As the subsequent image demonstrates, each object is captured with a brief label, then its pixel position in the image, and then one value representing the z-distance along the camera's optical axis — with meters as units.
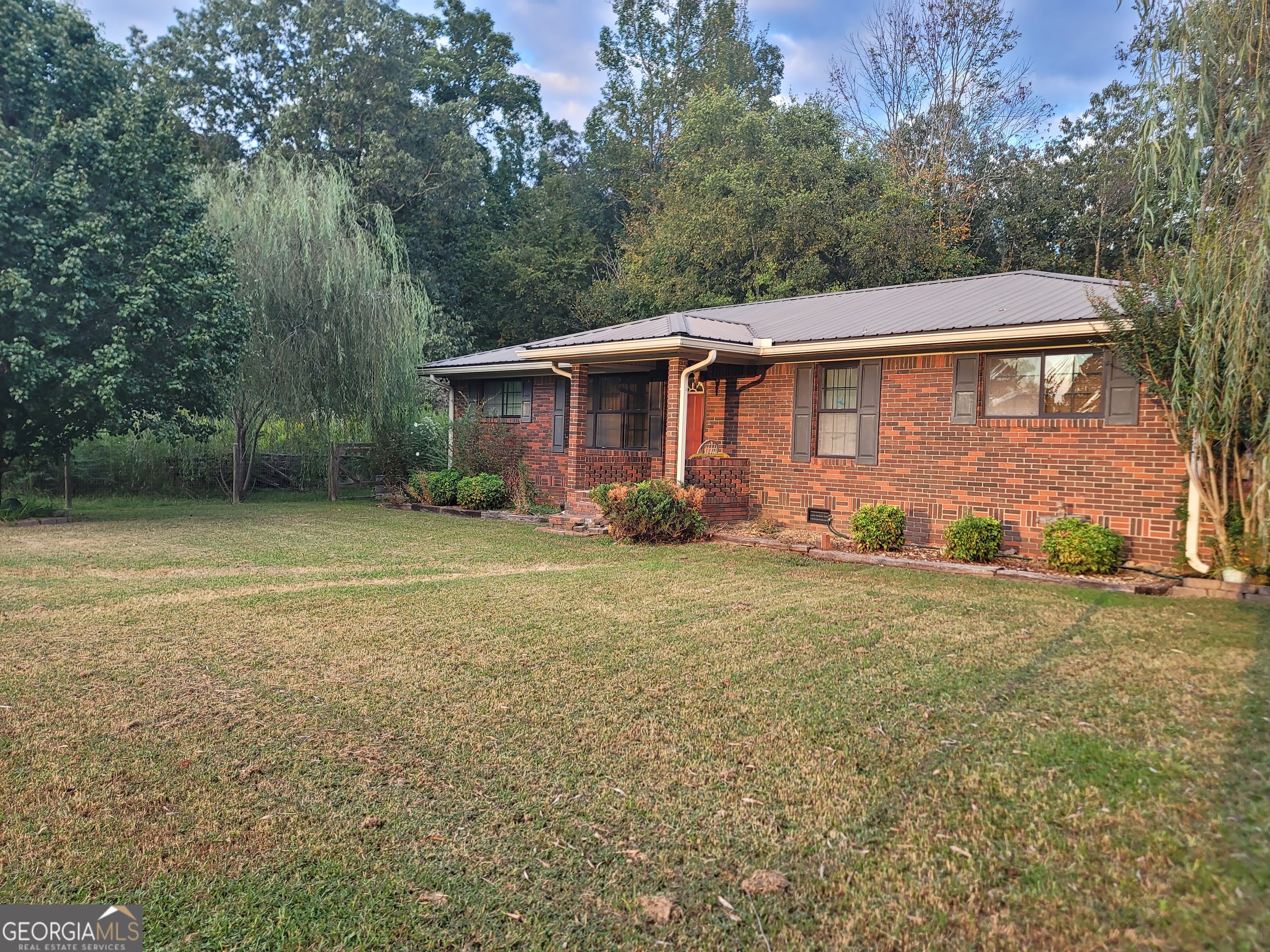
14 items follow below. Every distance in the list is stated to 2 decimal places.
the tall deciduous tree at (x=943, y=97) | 24.88
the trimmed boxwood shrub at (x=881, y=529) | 10.34
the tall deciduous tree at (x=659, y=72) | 33.41
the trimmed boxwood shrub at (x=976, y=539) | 9.49
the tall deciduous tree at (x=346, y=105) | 27.03
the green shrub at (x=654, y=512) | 11.26
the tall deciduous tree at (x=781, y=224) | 21.44
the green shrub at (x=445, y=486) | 15.87
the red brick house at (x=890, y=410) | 9.20
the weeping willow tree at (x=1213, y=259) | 5.79
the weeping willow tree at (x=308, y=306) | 15.54
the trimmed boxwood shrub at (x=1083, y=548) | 8.62
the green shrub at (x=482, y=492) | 15.20
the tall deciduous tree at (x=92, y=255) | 11.13
